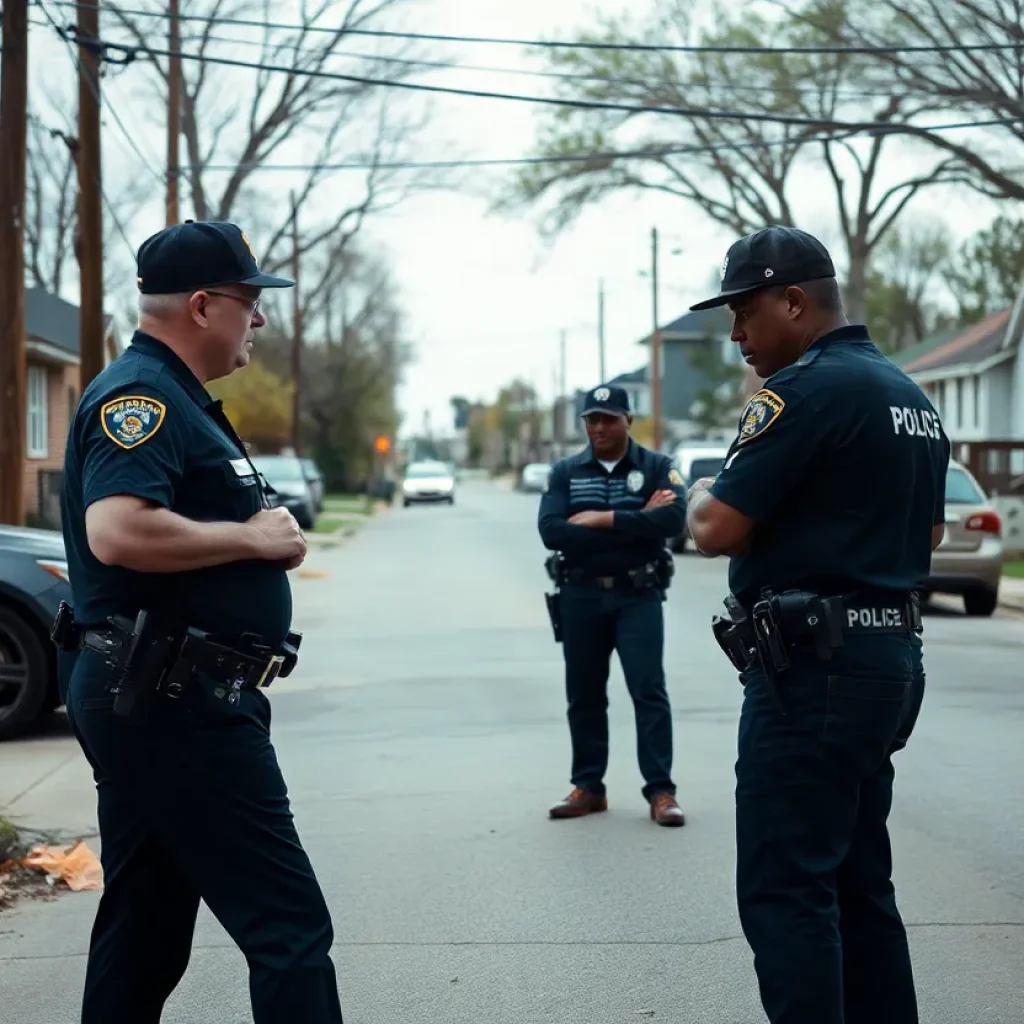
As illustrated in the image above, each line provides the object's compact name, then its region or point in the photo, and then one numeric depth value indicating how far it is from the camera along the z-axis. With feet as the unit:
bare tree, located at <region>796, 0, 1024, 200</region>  74.84
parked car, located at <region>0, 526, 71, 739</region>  30.68
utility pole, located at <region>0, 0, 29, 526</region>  44.29
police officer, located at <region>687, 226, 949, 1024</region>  12.07
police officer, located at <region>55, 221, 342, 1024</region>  11.39
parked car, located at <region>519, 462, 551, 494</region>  256.32
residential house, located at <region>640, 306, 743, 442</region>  299.58
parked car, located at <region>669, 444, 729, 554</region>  90.48
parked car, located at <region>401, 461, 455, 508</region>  207.72
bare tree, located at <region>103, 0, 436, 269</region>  120.06
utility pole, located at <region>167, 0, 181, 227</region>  86.22
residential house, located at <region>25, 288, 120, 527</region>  101.45
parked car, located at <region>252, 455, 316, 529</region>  115.96
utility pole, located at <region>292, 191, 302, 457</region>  167.12
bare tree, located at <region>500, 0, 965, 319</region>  95.09
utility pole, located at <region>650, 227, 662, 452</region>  175.24
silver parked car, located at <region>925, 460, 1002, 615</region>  57.16
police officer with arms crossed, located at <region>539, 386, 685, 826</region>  24.16
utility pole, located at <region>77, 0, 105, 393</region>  55.16
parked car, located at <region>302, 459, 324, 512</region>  136.15
